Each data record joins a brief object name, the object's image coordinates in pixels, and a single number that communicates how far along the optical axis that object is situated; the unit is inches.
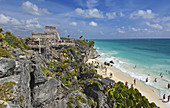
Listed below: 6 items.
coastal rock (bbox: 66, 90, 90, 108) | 421.7
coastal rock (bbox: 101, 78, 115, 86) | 613.8
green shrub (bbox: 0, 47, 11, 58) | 282.0
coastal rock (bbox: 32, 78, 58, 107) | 388.2
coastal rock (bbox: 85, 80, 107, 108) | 498.2
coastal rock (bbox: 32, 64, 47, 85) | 389.0
